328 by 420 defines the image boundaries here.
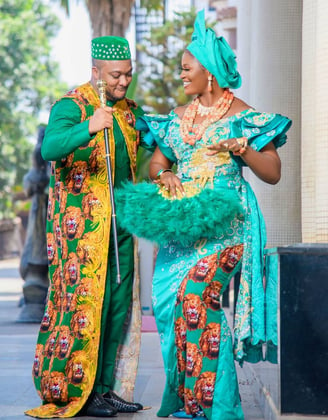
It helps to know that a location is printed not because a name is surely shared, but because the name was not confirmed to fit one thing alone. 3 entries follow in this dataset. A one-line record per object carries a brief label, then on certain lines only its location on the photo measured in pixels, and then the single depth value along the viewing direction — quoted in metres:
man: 7.73
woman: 7.11
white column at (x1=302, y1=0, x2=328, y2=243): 7.02
